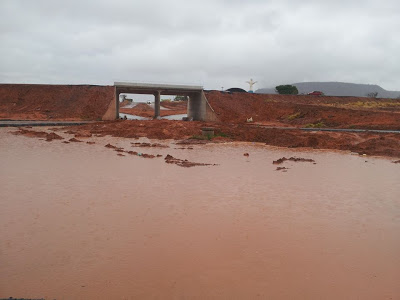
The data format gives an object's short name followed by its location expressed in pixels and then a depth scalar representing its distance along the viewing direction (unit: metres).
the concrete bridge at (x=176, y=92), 42.73
